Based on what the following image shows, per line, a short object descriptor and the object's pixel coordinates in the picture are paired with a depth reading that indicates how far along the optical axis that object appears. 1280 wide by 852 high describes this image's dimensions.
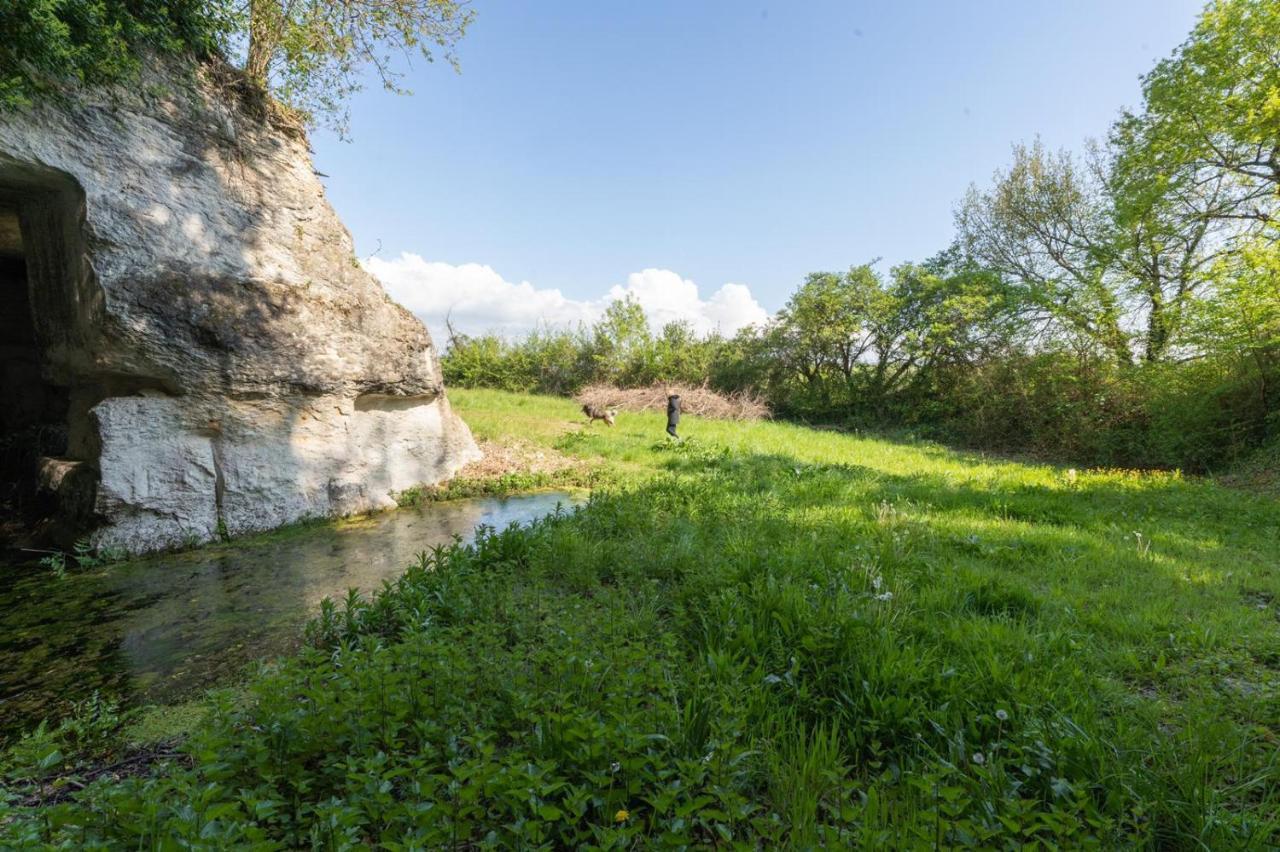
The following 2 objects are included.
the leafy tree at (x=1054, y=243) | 16.20
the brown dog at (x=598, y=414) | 17.41
